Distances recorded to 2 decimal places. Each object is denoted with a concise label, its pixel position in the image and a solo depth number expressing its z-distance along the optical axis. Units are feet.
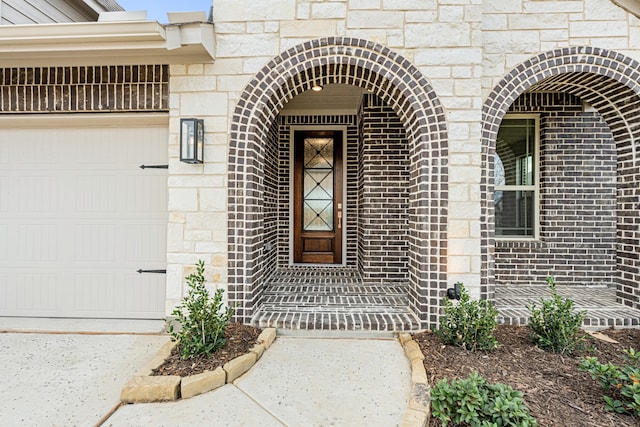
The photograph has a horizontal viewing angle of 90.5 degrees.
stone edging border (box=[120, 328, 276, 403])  6.37
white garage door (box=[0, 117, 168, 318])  10.44
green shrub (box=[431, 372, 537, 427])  5.25
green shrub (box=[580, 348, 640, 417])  5.58
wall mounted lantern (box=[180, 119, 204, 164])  9.10
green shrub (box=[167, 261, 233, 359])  7.50
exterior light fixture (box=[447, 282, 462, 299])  9.02
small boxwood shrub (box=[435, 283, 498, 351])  7.81
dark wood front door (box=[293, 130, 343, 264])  16.67
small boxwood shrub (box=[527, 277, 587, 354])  7.89
